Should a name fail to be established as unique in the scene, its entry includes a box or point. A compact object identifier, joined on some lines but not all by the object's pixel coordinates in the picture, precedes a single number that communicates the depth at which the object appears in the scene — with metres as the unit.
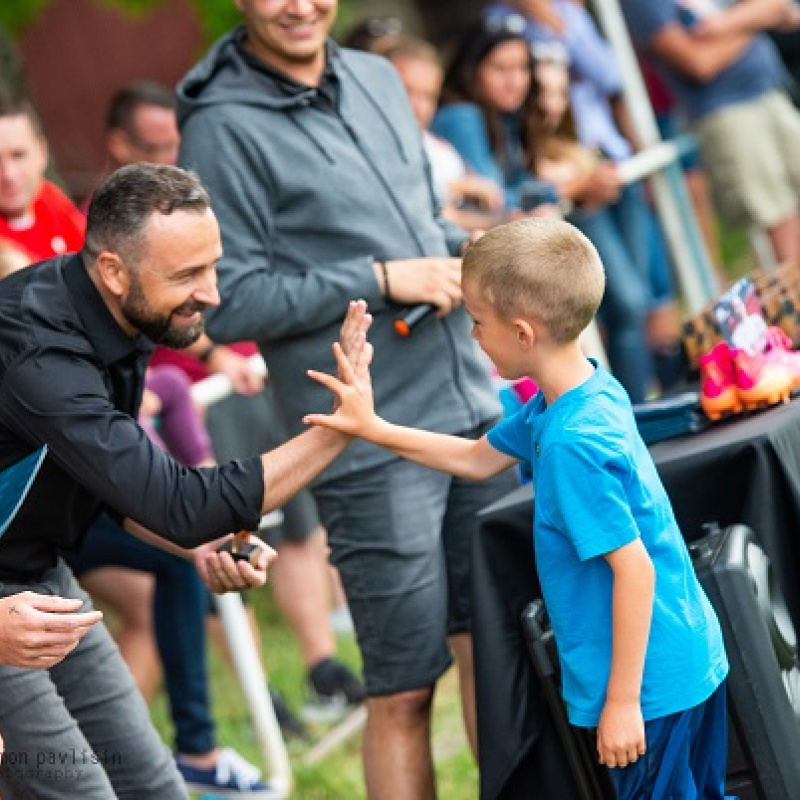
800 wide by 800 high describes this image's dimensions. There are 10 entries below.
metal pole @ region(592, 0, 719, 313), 14.57
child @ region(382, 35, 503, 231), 11.90
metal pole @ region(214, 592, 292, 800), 9.73
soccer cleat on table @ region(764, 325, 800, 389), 7.97
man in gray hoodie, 7.57
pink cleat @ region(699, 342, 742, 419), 7.82
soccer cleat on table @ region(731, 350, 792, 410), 7.77
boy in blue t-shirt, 6.11
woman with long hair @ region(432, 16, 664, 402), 12.91
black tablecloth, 7.25
